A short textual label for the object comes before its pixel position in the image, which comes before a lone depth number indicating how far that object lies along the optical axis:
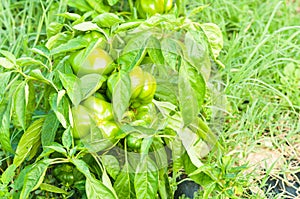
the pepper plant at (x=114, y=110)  1.33
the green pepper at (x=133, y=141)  1.35
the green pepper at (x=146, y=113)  1.40
